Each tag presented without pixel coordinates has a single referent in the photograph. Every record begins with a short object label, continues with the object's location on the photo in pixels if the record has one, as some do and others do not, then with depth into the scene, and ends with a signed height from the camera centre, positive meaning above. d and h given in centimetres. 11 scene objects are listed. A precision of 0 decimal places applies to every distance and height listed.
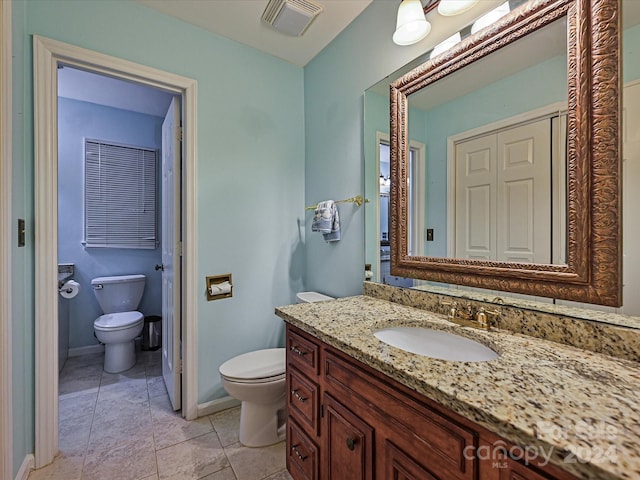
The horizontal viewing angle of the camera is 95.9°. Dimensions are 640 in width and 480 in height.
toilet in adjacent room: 249 -73
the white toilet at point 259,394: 157 -87
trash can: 305 -102
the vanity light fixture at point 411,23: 130 +99
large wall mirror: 84 +31
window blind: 292 +46
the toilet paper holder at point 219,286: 192 -32
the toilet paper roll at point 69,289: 252 -45
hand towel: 187 +12
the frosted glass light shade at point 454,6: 117 +95
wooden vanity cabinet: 61 -53
